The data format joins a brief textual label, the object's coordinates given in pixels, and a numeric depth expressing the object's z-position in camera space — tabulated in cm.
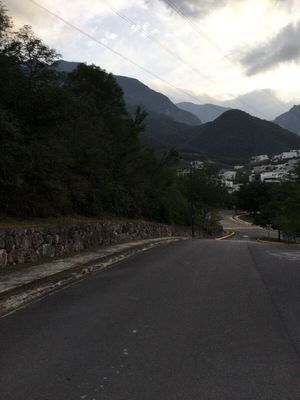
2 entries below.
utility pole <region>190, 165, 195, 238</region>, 6144
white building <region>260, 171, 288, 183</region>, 19206
